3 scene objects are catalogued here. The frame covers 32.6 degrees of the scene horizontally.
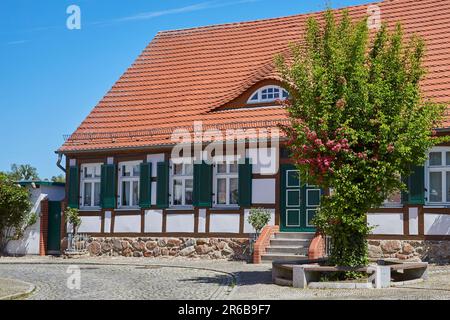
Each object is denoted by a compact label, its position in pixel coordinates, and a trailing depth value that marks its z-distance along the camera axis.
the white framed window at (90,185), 23.53
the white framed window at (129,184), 22.78
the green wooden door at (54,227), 24.31
